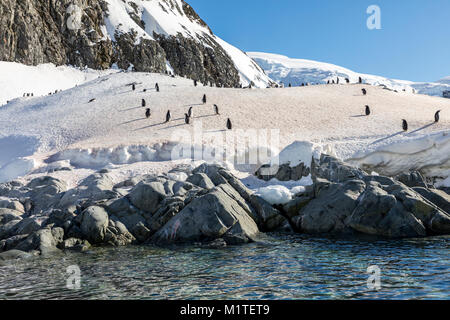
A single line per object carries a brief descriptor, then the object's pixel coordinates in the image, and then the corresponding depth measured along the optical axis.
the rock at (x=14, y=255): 14.88
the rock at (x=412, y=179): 20.80
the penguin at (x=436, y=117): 33.81
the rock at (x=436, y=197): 17.40
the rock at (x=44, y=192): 22.66
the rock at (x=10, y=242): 16.61
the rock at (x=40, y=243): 15.93
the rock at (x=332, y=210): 17.06
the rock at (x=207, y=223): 16.23
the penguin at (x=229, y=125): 35.69
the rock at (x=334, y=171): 21.20
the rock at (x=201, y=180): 21.15
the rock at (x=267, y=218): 18.34
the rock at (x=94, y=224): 17.12
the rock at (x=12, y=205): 22.27
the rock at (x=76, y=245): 16.08
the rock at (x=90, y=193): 20.52
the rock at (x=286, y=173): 24.94
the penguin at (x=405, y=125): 32.78
